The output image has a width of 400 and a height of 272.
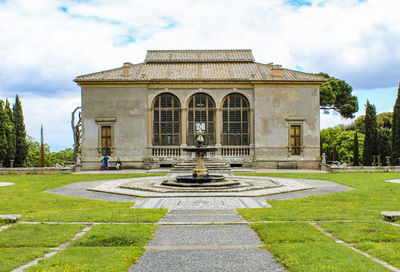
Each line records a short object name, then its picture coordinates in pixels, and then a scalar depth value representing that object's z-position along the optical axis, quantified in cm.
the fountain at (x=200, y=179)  1905
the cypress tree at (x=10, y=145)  4231
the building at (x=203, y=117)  3406
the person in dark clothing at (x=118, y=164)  3319
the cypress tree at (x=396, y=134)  3841
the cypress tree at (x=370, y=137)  4272
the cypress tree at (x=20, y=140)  4553
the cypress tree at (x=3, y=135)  4050
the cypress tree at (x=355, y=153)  4472
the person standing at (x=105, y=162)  3262
